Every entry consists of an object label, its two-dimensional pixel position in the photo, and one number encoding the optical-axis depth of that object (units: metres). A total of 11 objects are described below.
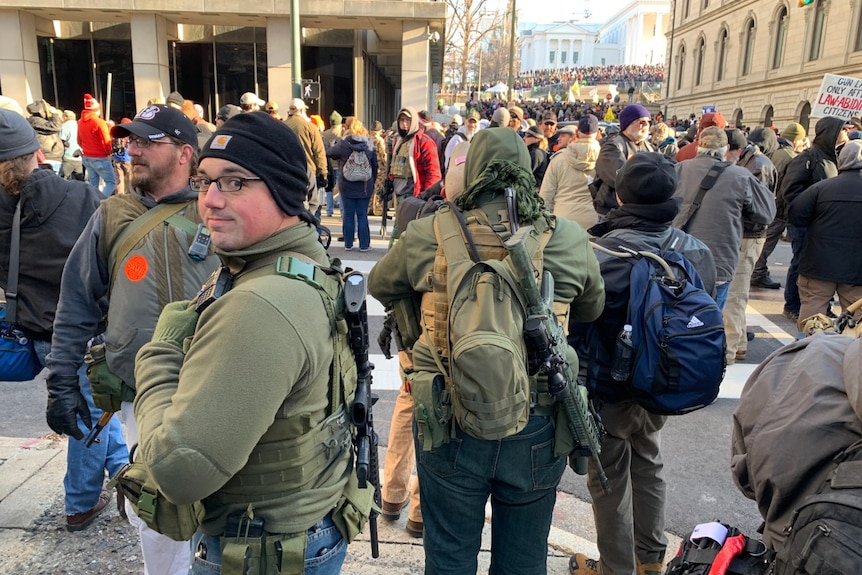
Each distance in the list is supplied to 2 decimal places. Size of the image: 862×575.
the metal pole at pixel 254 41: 20.30
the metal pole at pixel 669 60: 58.56
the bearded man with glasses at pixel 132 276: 2.42
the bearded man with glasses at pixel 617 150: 5.75
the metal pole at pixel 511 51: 27.81
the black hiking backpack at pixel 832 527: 1.22
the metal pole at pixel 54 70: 20.67
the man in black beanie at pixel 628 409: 2.75
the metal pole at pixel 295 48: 12.09
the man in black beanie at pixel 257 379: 1.41
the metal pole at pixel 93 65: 20.90
